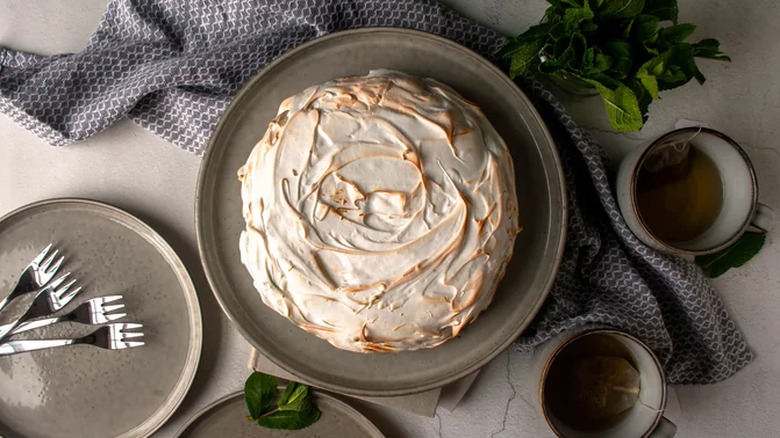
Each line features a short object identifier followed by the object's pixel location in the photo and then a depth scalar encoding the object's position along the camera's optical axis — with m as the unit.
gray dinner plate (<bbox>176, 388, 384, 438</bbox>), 1.45
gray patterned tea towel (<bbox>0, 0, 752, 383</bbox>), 1.35
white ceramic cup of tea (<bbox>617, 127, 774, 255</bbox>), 1.26
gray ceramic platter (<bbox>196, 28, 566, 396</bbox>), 1.23
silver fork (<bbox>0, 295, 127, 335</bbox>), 1.42
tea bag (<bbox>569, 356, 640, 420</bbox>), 1.34
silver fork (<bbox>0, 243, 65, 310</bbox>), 1.43
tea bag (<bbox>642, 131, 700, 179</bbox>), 1.27
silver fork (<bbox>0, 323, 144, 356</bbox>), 1.43
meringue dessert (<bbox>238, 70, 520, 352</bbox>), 1.08
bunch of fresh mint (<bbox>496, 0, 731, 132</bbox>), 1.13
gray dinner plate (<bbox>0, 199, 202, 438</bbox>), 1.47
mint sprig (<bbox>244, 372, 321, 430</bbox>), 1.41
